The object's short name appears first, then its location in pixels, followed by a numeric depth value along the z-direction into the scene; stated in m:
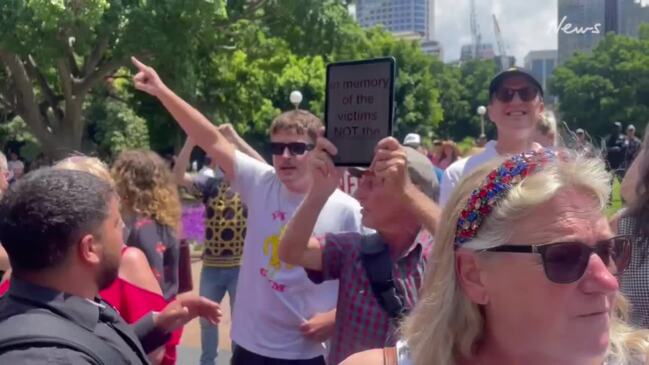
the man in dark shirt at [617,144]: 19.40
